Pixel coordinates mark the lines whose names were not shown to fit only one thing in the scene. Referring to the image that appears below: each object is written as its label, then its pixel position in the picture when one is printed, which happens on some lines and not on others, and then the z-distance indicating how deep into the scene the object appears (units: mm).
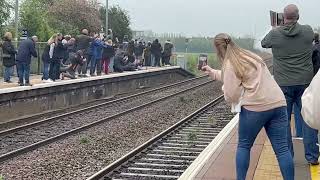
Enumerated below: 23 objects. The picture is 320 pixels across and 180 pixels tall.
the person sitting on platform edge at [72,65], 21281
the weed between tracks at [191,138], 11461
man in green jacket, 6664
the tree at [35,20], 33312
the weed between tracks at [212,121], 14203
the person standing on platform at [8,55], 18181
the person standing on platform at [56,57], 19188
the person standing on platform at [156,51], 33653
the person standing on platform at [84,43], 22312
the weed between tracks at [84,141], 11520
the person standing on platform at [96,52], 22578
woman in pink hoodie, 5465
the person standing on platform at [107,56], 24553
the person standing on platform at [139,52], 31828
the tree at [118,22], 44594
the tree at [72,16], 36719
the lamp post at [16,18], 23134
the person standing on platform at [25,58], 17375
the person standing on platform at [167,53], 35350
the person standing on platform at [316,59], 7255
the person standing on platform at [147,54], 33778
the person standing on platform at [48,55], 19206
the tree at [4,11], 29938
